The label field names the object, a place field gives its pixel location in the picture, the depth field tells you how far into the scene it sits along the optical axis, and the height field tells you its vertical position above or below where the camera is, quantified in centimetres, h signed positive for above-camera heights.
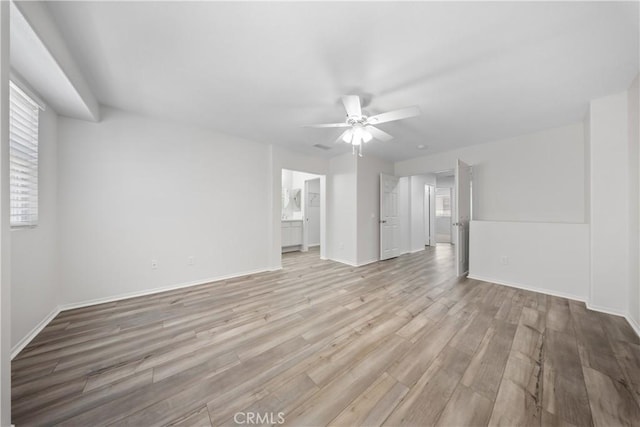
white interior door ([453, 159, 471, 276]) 372 +6
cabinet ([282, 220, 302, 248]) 579 -54
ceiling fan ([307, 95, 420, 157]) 208 +107
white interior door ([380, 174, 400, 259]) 488 -8
